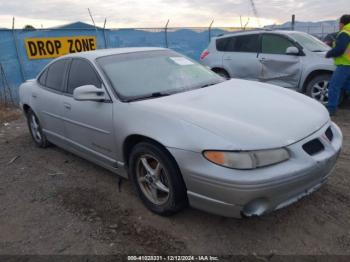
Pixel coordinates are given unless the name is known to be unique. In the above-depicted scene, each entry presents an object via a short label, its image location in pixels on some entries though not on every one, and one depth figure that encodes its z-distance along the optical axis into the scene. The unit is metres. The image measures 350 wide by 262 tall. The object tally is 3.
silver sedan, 2.54
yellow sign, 9.77
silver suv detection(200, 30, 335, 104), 6.98
